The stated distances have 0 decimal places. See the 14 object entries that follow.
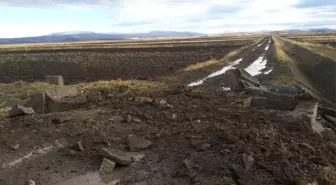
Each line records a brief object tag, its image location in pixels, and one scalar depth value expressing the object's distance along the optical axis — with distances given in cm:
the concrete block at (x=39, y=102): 1275
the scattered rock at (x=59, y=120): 1032
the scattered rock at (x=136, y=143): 846
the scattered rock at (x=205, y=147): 814
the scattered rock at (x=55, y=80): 2083
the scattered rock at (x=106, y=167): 748
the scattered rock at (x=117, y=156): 767
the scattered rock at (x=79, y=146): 840
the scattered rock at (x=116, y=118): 1056
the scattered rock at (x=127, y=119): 1025
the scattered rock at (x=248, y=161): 712
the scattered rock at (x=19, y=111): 1136
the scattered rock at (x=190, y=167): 706
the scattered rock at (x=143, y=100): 1207
